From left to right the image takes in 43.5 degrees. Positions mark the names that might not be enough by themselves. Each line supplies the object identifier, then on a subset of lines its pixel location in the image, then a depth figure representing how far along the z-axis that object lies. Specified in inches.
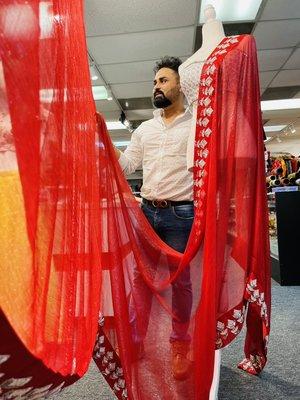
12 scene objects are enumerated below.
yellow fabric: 18.9
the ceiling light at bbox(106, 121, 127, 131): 305.4
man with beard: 63.2
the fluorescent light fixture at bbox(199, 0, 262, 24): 127.0
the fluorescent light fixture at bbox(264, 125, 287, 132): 347.0
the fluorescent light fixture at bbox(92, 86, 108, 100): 209.6
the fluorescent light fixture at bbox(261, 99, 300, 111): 260.8
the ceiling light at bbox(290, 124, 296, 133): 352.1
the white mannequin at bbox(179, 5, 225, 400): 51.3
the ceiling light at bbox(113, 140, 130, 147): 404.1
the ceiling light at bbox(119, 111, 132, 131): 274.8
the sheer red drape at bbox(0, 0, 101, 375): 19.4
